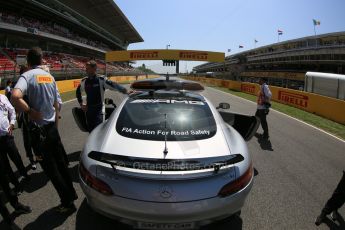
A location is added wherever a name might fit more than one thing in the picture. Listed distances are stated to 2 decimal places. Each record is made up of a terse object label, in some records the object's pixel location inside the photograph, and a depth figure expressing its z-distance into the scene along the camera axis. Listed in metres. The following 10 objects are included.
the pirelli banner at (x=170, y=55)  27.28
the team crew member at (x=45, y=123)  3.54
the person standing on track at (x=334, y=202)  3.75
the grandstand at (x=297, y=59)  50.38
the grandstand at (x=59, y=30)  32.22
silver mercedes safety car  2.62
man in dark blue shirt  5.47
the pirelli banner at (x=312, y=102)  13.77
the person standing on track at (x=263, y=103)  8.69
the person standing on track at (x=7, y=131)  3.94
